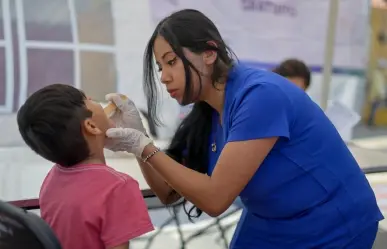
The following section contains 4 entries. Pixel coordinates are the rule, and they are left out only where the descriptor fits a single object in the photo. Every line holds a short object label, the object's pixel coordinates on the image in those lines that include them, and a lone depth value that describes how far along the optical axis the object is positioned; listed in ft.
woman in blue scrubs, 3.33
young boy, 3.05
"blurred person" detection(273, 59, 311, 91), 7.59
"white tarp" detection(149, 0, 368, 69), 11.28
